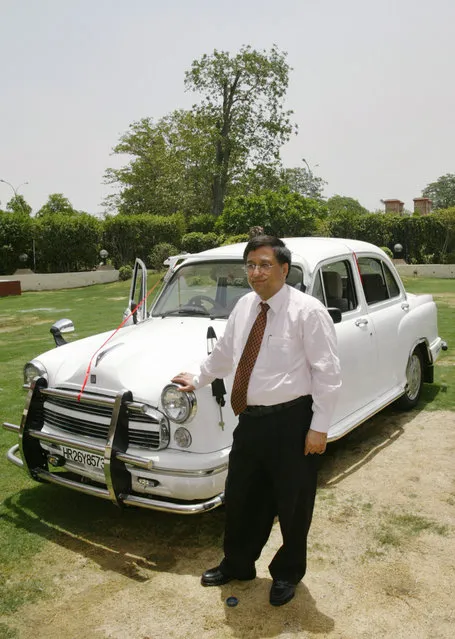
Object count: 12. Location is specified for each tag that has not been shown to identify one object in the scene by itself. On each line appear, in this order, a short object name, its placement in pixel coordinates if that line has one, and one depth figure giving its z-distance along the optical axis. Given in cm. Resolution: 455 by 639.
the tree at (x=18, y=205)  5781
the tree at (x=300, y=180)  9369
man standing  313
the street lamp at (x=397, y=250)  3022
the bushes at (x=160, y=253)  2784
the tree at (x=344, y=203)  10294
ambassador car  385
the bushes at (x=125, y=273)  2766
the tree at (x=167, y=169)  4134
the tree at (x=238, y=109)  3875
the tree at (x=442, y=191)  10994
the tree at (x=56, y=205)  6419
